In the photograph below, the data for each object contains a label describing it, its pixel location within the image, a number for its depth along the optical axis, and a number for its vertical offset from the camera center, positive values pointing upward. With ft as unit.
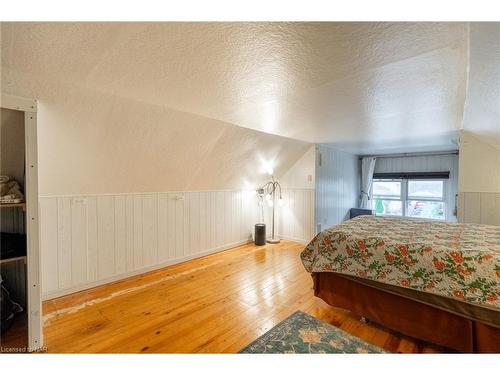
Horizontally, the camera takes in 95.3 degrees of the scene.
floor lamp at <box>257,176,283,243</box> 14.98 -0.63
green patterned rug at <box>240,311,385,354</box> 5.24 -3.85
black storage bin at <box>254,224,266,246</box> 13.99 -3.23
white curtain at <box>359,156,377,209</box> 18.38 +0.31
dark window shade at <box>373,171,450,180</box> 15.88 +0.58
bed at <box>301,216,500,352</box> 4.73 -2.30
